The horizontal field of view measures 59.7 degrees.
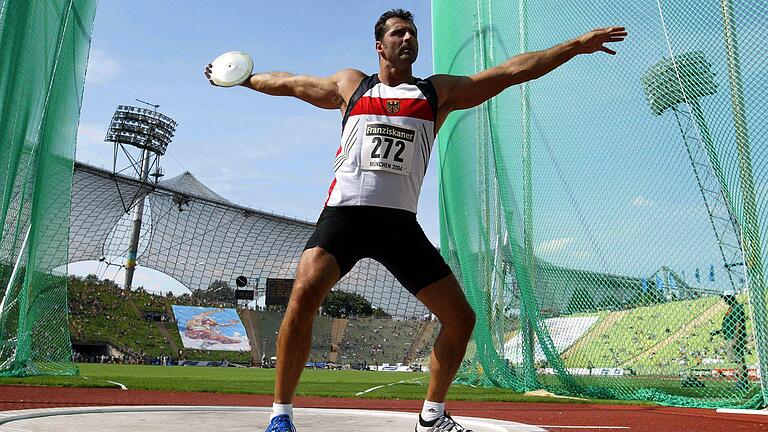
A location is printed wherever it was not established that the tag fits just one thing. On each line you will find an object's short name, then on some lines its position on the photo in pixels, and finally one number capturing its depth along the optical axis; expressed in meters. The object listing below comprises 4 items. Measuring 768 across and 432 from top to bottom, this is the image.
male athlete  2.96
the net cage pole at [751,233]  5.61
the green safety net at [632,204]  5.75
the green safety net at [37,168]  7.44
